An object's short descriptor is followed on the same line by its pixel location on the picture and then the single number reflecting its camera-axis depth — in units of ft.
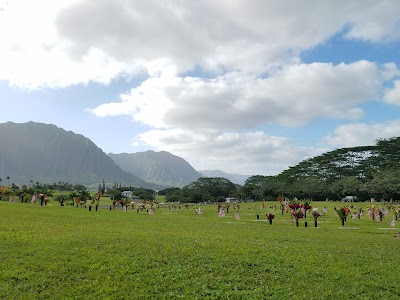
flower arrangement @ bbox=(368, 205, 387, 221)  140.46
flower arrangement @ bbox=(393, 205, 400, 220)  142.10
